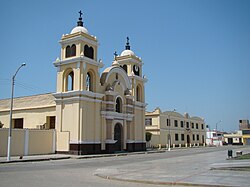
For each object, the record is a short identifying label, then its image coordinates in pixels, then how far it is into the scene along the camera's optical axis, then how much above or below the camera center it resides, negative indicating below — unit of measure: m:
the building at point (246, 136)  99.12 -0.52
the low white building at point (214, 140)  90.82 -1.69
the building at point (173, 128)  61.69 +1.49
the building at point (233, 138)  104.21 -1.41
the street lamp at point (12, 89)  25.84 +4.05
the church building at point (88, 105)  34.91 +3.91
